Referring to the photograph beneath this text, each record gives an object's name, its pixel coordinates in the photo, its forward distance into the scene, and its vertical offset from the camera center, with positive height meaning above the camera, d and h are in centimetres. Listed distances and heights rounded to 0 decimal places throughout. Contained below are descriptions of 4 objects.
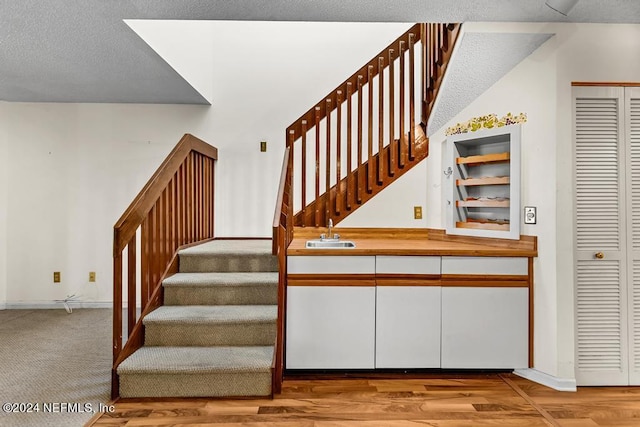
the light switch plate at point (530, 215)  279 +0
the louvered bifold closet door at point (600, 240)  270 -16
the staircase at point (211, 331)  247 -77
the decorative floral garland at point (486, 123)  290 +68
